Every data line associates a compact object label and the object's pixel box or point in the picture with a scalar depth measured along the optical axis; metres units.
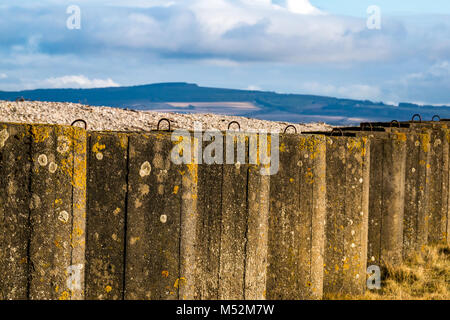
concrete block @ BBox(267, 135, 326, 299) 12.03
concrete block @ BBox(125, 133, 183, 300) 9.65
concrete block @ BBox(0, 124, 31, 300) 8.62
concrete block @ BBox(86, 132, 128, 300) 9.43
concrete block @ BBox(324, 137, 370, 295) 13.62
